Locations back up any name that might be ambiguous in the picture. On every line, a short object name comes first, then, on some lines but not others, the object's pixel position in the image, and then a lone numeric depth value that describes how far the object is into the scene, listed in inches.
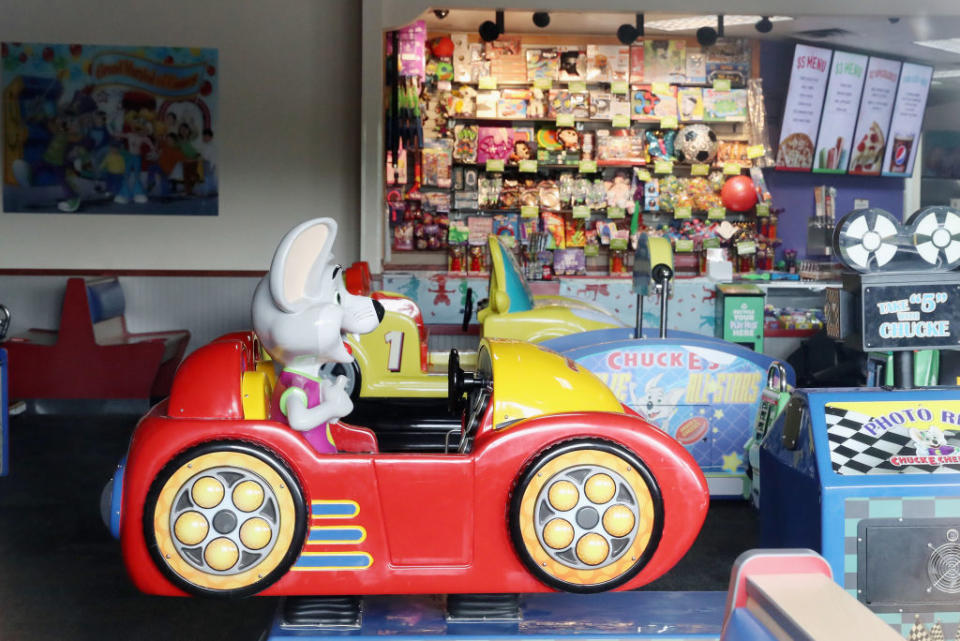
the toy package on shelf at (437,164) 265.4
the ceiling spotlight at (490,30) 255.1
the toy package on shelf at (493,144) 268.4
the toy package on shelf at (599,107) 272.2
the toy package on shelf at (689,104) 273.7
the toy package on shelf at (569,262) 273.0
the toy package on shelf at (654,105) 273.1
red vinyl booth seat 235.5
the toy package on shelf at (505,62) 270.7
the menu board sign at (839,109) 287.3
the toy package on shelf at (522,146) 268.7
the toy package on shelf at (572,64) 271.9
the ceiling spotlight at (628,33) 261.7
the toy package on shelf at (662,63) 275.4
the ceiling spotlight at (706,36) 265.6
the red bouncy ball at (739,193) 271.7
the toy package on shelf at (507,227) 271.0
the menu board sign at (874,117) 290.7
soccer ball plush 270.5
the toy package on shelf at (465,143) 266.4
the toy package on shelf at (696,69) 276.2
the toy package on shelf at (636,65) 274.4
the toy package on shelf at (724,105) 274.7
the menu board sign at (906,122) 293.3
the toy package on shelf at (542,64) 269.9
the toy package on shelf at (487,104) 267.0
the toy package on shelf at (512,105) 267.9
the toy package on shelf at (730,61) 278.1
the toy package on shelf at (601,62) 272.2
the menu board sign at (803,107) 283.1
